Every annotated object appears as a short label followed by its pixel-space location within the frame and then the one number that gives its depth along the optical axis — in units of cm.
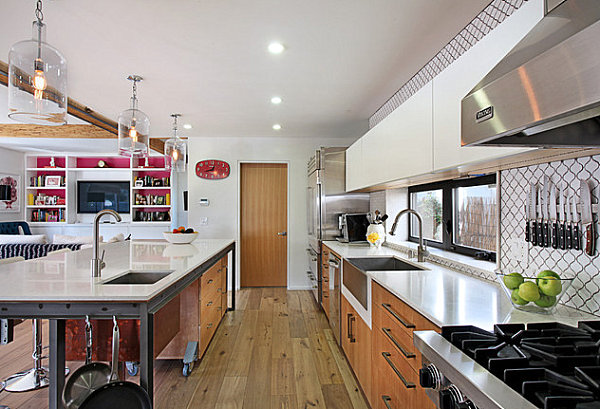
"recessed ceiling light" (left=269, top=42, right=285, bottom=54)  244
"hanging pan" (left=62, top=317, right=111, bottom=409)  170
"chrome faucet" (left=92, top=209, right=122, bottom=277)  197
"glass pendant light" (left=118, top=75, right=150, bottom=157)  315
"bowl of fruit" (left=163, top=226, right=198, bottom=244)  359
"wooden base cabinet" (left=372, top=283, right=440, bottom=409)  137
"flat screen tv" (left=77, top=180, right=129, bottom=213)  772
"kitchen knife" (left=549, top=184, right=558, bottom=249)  149
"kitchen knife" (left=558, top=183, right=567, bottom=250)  144
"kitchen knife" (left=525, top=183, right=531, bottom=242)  164
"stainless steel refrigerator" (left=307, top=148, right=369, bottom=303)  436
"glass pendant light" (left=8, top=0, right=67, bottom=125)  171
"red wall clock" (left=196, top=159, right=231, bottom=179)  552
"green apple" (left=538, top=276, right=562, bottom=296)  126
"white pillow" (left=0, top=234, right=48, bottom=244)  467
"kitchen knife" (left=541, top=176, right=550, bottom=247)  153
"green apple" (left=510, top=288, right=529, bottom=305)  133
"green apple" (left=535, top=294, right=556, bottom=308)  130
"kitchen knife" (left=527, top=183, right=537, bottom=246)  160
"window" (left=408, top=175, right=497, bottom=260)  225
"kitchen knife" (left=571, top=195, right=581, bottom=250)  138
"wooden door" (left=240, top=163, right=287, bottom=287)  569
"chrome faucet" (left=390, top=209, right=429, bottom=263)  257
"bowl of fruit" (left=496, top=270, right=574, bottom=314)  126
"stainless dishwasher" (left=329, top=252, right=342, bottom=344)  308
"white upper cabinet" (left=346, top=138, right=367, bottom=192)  353
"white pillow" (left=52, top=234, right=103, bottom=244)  497
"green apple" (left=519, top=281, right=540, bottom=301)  128
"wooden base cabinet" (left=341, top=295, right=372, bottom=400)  213
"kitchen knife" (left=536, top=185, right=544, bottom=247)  157
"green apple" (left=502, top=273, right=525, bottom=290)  135
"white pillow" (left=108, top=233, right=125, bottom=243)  496
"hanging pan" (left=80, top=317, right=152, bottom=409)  157
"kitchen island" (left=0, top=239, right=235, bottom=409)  161
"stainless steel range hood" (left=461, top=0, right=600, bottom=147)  69
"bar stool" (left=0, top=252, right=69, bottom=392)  242
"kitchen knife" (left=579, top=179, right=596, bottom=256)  131
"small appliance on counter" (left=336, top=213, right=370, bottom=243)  407
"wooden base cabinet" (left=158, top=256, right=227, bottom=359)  278
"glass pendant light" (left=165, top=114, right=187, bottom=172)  421
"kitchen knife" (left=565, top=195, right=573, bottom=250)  141
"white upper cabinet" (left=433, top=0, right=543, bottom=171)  127
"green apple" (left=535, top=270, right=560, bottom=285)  130
